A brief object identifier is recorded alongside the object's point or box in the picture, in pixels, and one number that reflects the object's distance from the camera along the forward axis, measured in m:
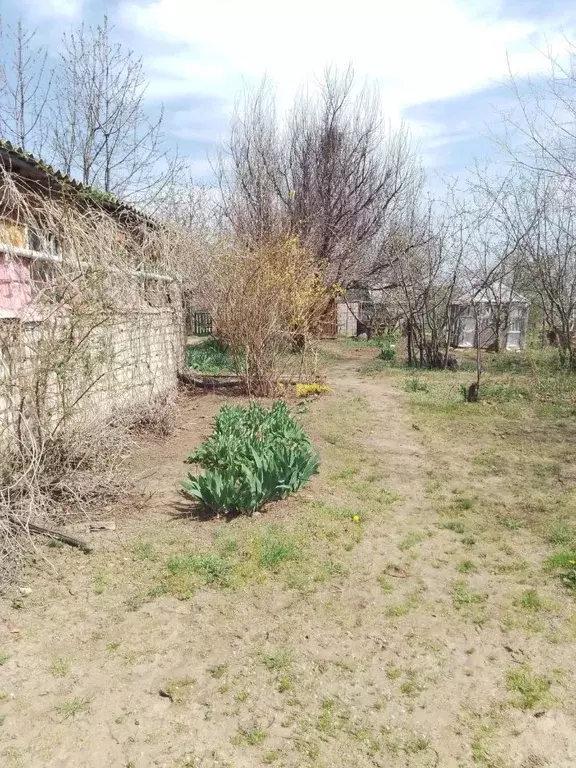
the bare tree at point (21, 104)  14.20
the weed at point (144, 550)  4.07
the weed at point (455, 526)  4.70
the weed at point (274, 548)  3.99
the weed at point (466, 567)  3.99
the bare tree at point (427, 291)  14.88
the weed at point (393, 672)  2.83
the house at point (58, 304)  4.48
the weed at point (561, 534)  4.43
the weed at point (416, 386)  11.80
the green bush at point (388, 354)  17.55
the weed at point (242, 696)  2.65
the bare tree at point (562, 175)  9.54
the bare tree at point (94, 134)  15.90
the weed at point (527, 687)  2.64
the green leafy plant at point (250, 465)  4.68
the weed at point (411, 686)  2.72
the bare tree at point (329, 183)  20.11
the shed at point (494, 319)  14.97
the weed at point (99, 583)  3.62
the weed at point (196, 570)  3.70
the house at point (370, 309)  23.13
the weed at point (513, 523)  4.77
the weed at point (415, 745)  2.36
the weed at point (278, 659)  2.90
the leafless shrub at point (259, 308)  9.99
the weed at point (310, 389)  10.69
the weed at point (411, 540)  4.37
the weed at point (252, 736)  2.40
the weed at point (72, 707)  2.54
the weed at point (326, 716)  2.48
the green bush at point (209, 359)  13.42
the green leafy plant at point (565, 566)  3.79
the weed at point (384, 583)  3.72
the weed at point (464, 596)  3.54
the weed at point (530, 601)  3.49
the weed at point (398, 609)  3.40
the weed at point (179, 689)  2.65
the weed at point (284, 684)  2.73
